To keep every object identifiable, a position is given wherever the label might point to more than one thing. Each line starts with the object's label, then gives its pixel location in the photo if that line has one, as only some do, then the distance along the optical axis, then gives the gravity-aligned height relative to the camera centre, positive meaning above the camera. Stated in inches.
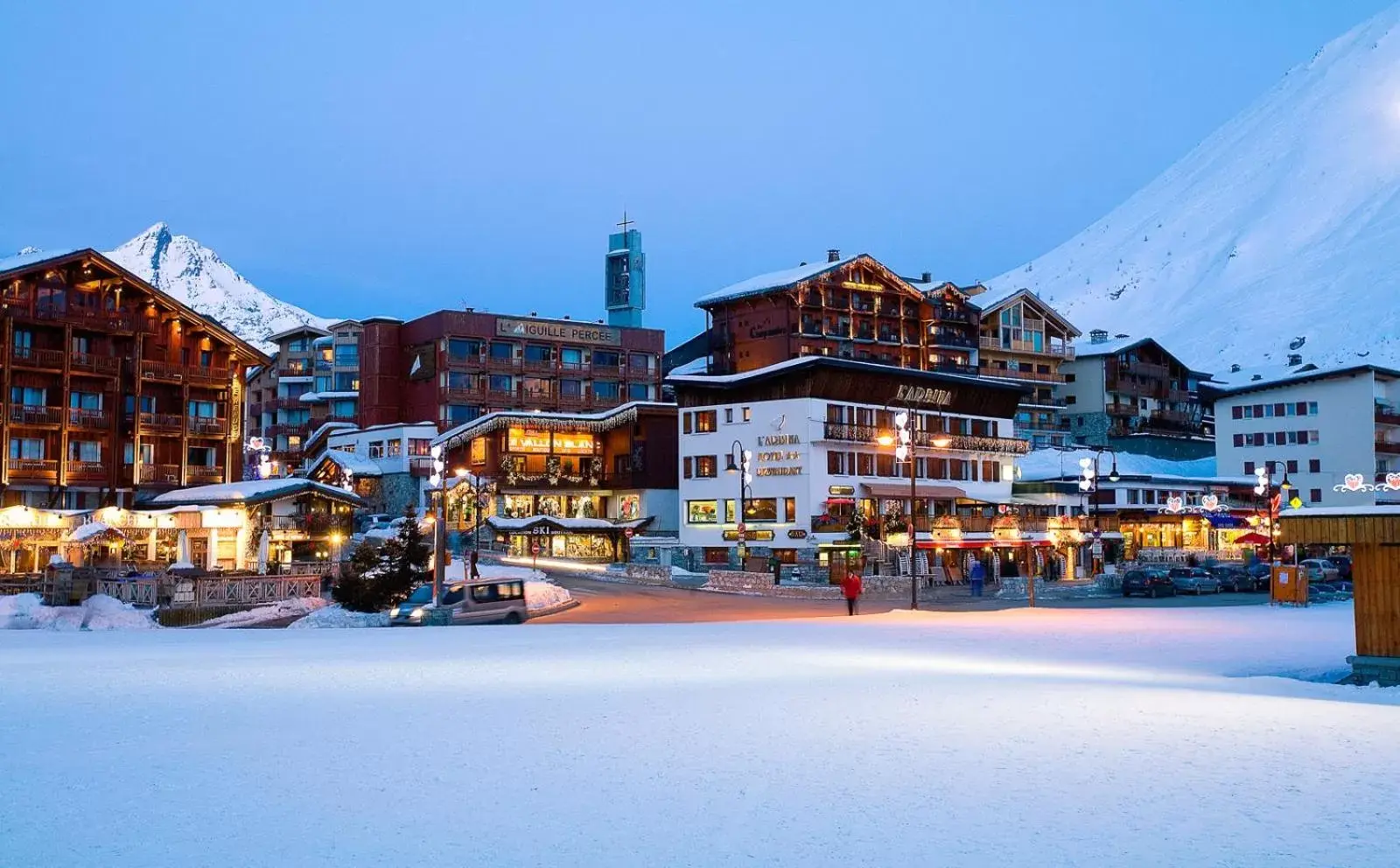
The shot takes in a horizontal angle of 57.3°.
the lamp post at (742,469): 2518.5 +105.9
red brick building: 4050.2 +508.4
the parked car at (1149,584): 2218.3 -117.8
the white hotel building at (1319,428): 3863.2 +269.8
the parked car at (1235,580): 2335.1 -118.4
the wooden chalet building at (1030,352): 4542.3 +591.3
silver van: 1435.8 -95.5
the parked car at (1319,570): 2412.3 -107.5
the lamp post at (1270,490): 2010.3 +55.9
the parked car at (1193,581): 2268.7 -116.1
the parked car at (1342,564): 2533.2 -102.2
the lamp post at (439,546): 1540.4 -28.3
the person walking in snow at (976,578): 2190.0 -103.4
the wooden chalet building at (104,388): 2458.2 +280.1
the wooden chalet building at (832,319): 3745.1 +611.7
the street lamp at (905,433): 2021.4 +138.2
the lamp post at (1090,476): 2314.2 +73.8
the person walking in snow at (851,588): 1605.6 -86.5
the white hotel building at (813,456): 2910.9 +150.6
